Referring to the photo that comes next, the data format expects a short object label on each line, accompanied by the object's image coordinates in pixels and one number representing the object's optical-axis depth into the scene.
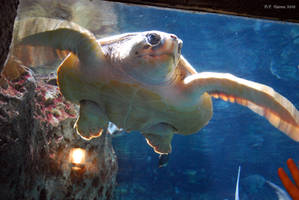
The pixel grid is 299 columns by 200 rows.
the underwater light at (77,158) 3.52
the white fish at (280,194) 2.84
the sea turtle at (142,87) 1.64
